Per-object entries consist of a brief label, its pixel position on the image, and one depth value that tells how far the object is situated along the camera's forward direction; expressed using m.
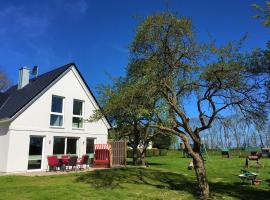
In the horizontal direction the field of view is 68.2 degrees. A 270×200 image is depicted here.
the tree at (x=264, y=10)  7.00
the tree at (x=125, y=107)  8.46
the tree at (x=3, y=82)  30.37
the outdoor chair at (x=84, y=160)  13.85
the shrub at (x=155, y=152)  33.57
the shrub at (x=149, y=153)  32.55
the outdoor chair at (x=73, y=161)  13.17
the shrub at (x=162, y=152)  34.94
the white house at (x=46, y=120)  13.32
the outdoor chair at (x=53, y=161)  13.32
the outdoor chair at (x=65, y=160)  13.43
